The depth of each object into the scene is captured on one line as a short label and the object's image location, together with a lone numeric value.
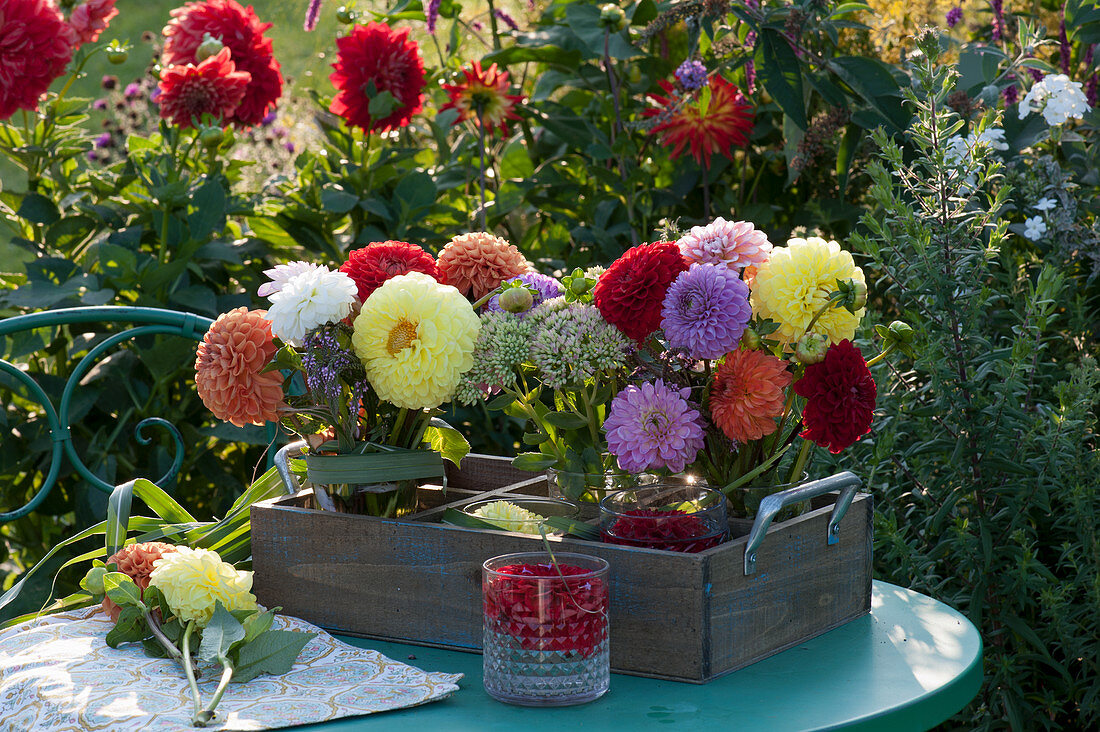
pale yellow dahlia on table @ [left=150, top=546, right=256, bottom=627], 1.89
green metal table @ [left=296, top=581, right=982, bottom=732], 1.79
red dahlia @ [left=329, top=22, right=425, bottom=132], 3.21
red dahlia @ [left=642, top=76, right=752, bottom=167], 3.14
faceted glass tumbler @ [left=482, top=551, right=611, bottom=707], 1.81
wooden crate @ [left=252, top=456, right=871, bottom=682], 1.86
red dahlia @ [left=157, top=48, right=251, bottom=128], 3.13
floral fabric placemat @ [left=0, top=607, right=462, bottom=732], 1.79
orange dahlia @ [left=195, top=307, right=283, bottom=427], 1.95
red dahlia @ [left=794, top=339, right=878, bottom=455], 1.89
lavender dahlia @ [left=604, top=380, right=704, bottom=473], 1.90
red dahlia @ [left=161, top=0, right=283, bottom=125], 3.32
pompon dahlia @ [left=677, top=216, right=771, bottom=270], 1.95
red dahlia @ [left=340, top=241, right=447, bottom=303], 2.01
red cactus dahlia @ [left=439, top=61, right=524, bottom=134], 3.27
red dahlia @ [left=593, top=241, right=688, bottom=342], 1.91
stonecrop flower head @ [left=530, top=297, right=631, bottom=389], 1.92
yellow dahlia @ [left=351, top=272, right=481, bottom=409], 1.91
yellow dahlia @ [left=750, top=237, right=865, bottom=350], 1.92
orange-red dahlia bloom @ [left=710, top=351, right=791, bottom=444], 1.90
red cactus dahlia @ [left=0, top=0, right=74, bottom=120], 2.91
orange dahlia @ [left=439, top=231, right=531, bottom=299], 2.05
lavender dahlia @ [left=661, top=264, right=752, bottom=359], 1.89
